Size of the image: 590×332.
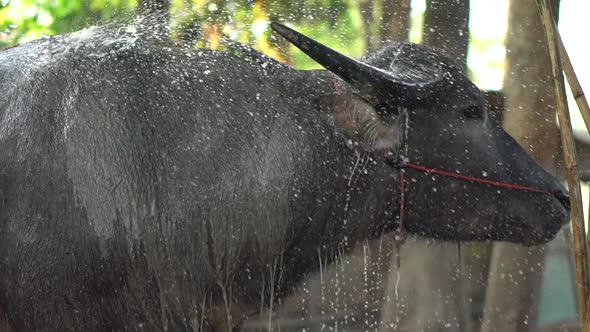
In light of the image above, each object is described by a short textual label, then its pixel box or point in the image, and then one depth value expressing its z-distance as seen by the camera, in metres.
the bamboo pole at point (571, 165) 6.27
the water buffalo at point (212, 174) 6.64
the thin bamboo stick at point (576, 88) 6.39
